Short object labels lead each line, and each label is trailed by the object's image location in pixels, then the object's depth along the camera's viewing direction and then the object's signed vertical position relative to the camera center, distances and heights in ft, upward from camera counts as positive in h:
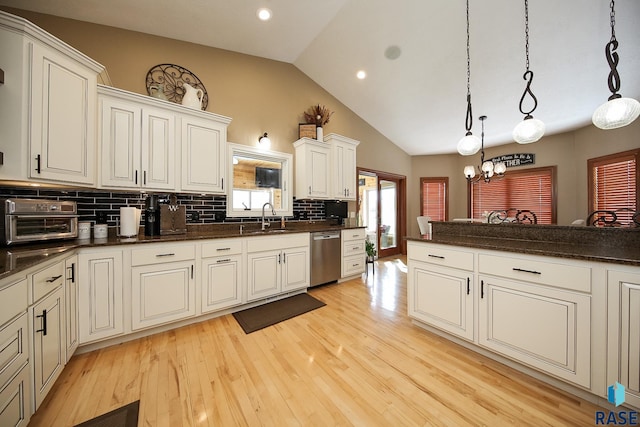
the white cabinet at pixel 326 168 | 11.61 +2.53
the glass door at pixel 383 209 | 17.10 +0.43
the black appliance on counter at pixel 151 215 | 7.27 -0.07
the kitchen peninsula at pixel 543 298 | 4.00 -1.88
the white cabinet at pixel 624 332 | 3.81 -2.06
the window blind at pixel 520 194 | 16.37 +1.70
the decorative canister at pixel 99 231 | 6.77 -0.57
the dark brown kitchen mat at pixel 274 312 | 7.51 -3.72
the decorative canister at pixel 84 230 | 6.45 -0.51
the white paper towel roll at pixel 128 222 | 6.93 -0.29
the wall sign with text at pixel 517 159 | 17.07 +4.46
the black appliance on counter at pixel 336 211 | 13.20 +0.16
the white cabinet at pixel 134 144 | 6.62 +2.21
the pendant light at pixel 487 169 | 13.11 +2.77
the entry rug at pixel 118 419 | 3.95 -3.77
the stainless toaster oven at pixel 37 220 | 4.83 -0.20
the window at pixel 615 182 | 11.87 +1.92
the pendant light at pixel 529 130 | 5.27 +2.05
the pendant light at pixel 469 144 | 6.26 +2.01
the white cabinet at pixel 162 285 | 6.31 -2.17
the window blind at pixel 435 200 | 20.44 +1.32
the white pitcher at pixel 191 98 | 8.30 +4.36
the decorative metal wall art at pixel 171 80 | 8.45 +5.33
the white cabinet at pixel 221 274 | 7.44 -2.14
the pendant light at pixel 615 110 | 4.09 +2.00
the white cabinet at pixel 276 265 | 8.53 -2.14
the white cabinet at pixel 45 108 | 4.76 +2.49
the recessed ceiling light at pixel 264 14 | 8.41 +7.75
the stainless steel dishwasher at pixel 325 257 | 10.50 -2.14
